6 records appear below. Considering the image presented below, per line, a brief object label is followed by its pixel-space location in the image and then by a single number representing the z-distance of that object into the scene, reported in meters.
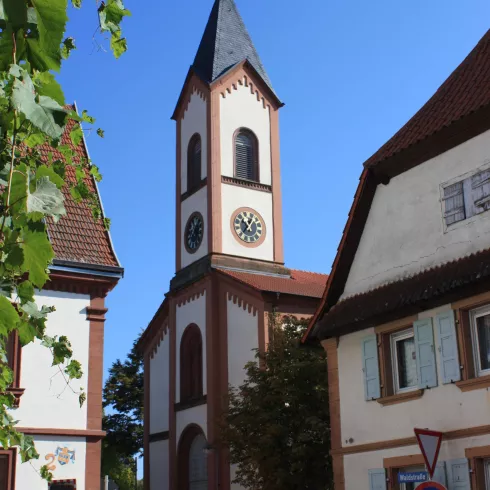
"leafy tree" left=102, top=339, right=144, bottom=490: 45.84
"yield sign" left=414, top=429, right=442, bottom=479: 11.71
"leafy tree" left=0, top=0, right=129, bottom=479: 3.52
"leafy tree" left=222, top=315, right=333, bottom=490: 21.73
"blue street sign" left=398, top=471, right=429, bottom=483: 13.00
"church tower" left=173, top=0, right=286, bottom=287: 35.22
